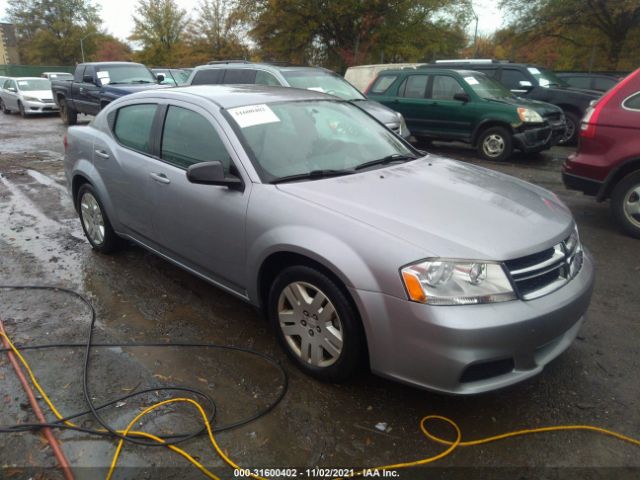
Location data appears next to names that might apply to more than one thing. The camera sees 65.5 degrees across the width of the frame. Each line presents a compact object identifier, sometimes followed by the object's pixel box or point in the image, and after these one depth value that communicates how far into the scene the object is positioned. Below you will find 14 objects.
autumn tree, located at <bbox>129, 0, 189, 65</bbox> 43.44
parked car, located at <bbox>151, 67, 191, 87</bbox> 19.33
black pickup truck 12.59
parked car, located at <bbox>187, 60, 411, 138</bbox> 8.56
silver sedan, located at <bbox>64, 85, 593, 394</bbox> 2.38
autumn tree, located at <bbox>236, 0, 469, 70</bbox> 24.48
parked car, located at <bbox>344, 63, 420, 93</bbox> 15.13
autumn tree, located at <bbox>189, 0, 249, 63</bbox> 36.70
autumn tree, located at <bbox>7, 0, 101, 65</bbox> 51.34
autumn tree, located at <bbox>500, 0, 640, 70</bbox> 22.08
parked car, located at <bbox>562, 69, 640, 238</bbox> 5.08
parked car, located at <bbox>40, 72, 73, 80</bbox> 27.59
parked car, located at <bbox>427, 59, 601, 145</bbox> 10.61
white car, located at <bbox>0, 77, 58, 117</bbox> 18.72
